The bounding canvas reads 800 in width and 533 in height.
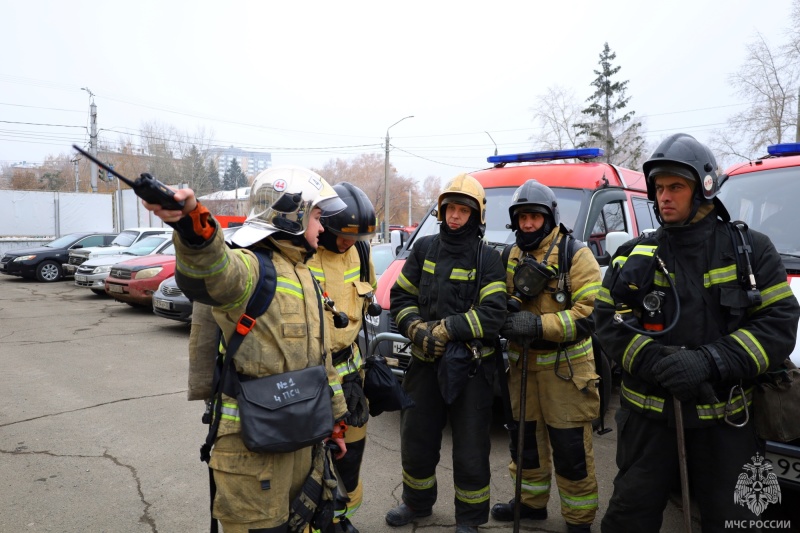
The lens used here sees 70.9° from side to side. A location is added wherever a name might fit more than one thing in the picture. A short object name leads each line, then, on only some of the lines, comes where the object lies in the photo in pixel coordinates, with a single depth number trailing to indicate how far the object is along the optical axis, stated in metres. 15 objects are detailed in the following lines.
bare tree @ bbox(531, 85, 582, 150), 38.77
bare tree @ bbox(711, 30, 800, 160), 24.31
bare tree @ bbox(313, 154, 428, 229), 60.03
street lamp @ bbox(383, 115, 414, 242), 32.69
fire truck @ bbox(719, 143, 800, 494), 3.80
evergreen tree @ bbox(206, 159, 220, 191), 49.79
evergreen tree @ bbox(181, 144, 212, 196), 43.46
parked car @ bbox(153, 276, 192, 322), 9.37
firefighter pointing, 2.11
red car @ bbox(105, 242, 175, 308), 11.44
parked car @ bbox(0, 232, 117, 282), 17.94
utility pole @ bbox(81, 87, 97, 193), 33.34
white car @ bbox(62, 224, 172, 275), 15.79
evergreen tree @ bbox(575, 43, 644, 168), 38.19
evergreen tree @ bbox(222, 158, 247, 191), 79.69
